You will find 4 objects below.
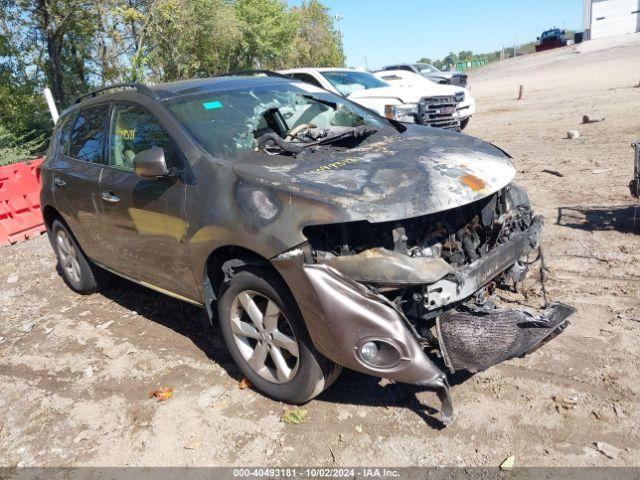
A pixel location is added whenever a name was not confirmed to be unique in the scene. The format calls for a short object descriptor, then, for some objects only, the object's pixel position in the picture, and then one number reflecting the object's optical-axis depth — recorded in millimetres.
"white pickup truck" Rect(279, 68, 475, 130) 9766
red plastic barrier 7725
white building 52219
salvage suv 2664
